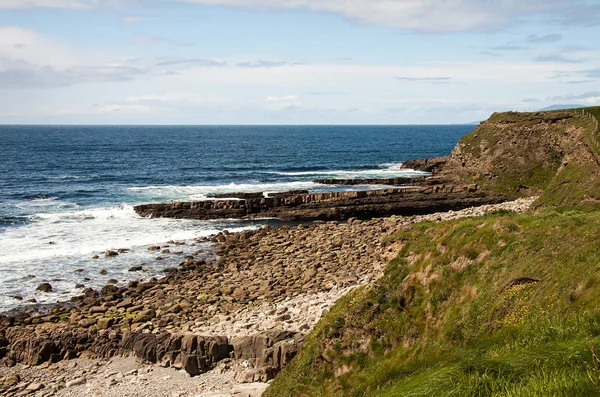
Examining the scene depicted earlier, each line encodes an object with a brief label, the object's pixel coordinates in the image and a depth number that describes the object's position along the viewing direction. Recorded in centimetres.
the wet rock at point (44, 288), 3397
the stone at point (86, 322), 2812
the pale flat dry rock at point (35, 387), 2244
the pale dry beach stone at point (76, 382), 2258
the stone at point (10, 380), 2290
